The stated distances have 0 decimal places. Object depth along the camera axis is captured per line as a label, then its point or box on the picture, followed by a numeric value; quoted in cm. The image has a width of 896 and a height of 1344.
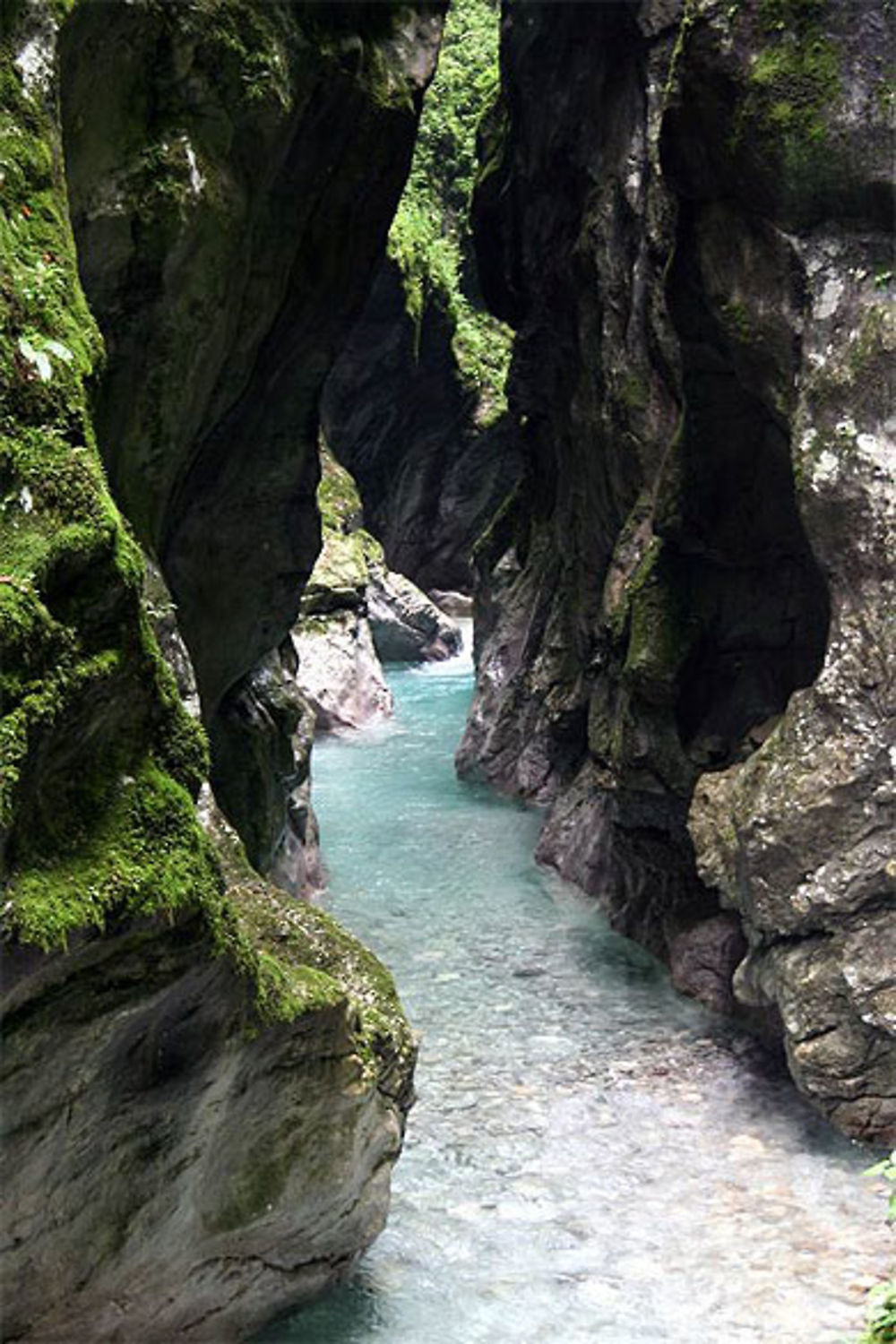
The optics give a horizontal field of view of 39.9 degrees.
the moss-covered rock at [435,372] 3631
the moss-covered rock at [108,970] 434
